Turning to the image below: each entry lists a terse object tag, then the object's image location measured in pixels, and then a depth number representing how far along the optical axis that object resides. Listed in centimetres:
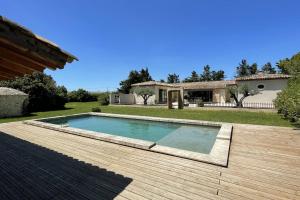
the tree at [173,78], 4631
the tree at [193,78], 4397
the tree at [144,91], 1948
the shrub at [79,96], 2656
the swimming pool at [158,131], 415
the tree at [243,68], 4747
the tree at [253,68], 4579
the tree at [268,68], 4681
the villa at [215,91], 1589
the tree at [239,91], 1426
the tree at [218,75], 4514
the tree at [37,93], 1528
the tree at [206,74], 4548
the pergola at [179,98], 1583
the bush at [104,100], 2191
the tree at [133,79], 2963
